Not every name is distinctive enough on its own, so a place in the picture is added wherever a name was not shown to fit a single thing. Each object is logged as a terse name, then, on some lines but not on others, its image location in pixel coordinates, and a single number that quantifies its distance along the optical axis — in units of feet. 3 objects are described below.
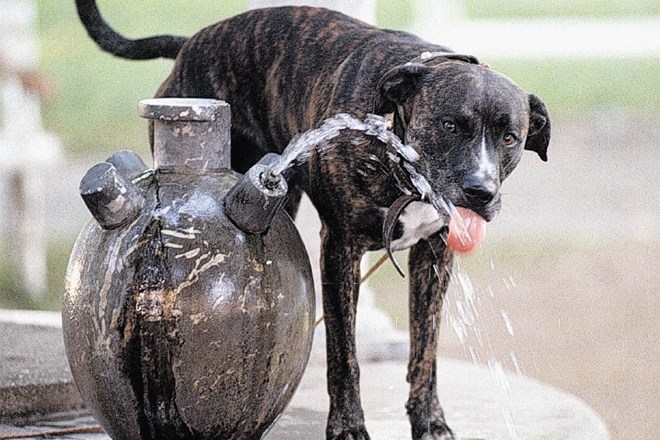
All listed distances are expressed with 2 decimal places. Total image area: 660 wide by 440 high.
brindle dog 22.67
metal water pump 21.91
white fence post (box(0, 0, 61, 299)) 63.26
